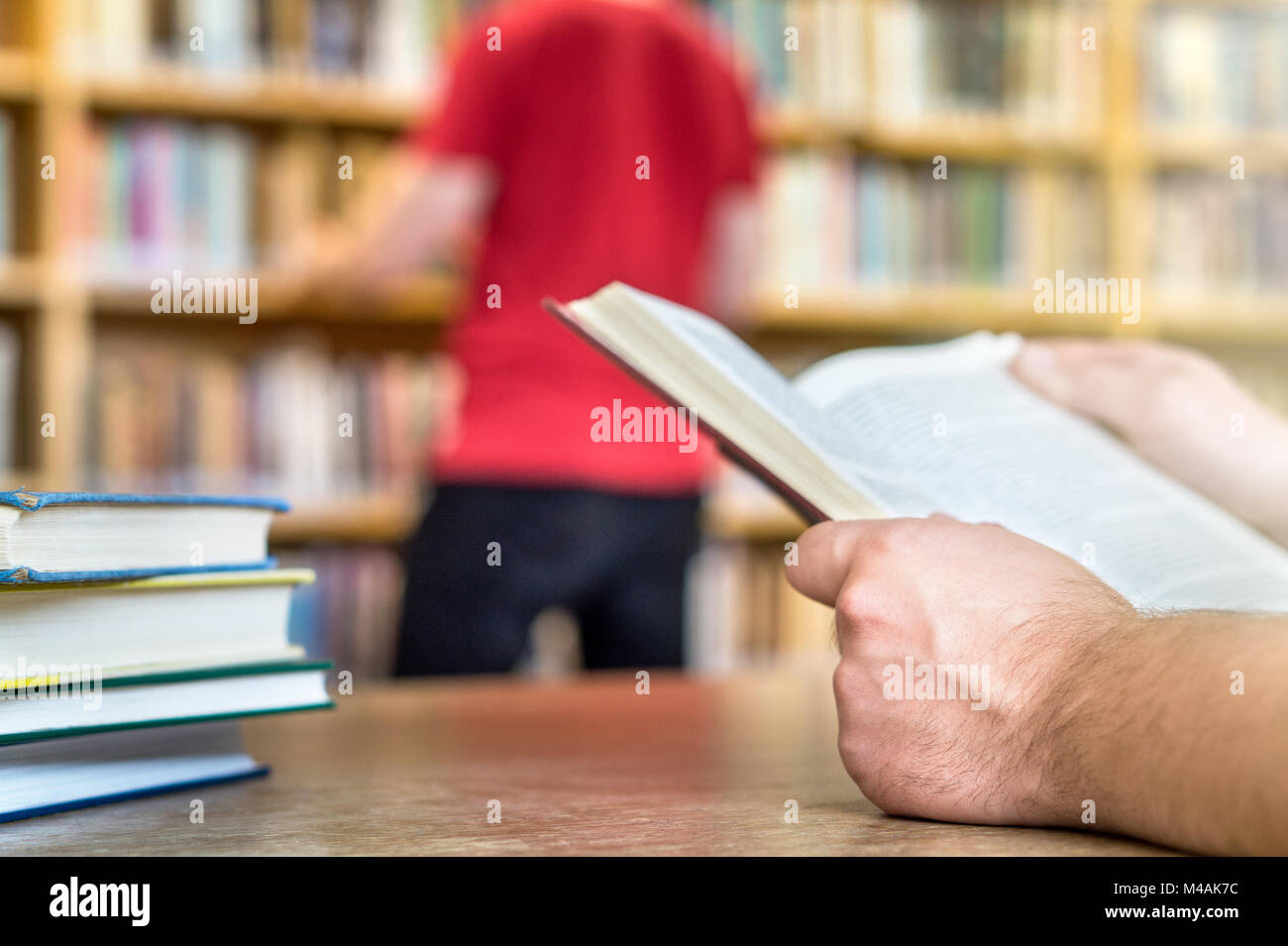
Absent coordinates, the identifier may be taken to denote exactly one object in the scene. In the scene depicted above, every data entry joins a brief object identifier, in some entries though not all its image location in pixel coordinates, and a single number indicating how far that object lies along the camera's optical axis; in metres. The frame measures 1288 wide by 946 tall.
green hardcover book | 1.18
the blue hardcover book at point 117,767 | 1.20
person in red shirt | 2.49
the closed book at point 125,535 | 1.17
